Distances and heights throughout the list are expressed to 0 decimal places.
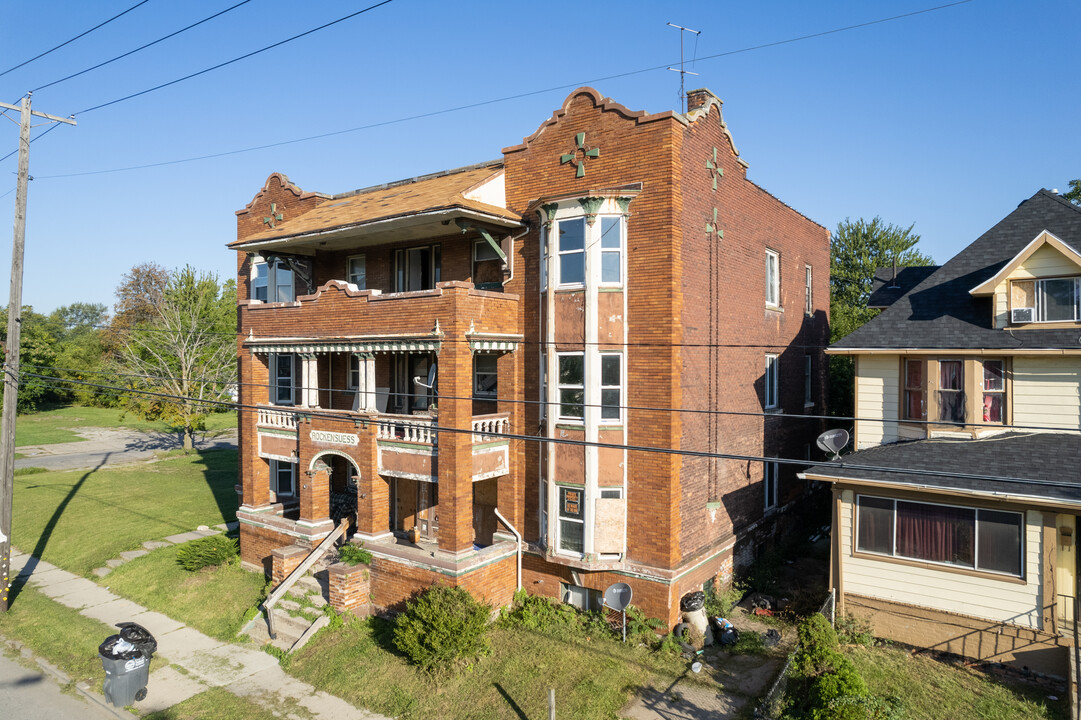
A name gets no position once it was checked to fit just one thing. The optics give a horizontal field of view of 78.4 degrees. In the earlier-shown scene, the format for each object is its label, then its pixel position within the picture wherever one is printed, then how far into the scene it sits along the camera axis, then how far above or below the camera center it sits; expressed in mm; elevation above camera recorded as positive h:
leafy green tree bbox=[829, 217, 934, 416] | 46594 +6652
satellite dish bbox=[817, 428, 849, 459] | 14538 -2013
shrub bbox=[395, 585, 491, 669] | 13070 -5591
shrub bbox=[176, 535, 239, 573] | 19094 -5874
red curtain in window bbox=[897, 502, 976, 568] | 13094 -3750
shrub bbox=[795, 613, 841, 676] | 10859 -4992
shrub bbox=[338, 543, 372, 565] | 16000 -4952
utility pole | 17703 +183
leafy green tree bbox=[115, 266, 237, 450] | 38969 -225
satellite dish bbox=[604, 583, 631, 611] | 13672 -5100
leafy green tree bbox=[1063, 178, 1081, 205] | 34500 +8102
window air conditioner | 13938 +692
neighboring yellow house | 12398 -2240
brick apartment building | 14664 -349
